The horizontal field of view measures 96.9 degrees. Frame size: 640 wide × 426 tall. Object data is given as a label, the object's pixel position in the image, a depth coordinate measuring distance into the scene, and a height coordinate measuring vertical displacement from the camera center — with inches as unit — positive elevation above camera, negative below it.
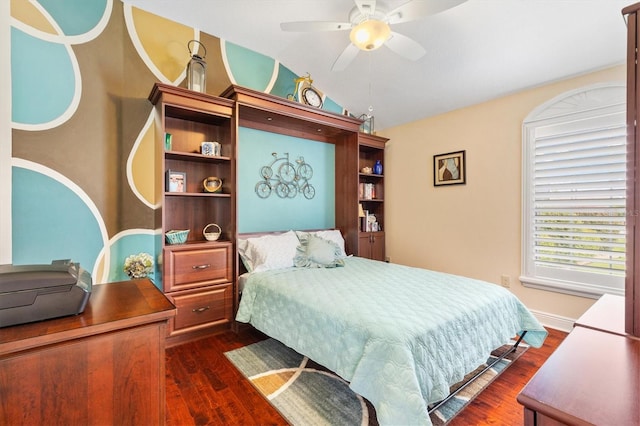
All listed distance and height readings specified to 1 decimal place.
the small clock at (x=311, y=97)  134.4 +56.0
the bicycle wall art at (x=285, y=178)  133.2 +16.7
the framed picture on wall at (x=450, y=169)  136.9 +21.9
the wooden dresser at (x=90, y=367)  28.0 -17.0
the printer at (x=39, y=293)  29.6 -9.0
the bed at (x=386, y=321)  55.4 -26.9
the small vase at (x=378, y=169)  167.5 +25.8
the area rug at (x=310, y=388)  64.9 -46.6
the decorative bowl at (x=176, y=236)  100.4 -8.7
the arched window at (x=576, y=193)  98.2 +7.4
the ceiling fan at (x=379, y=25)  71.6 +51.8
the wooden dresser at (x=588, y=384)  29.3 -20.4
